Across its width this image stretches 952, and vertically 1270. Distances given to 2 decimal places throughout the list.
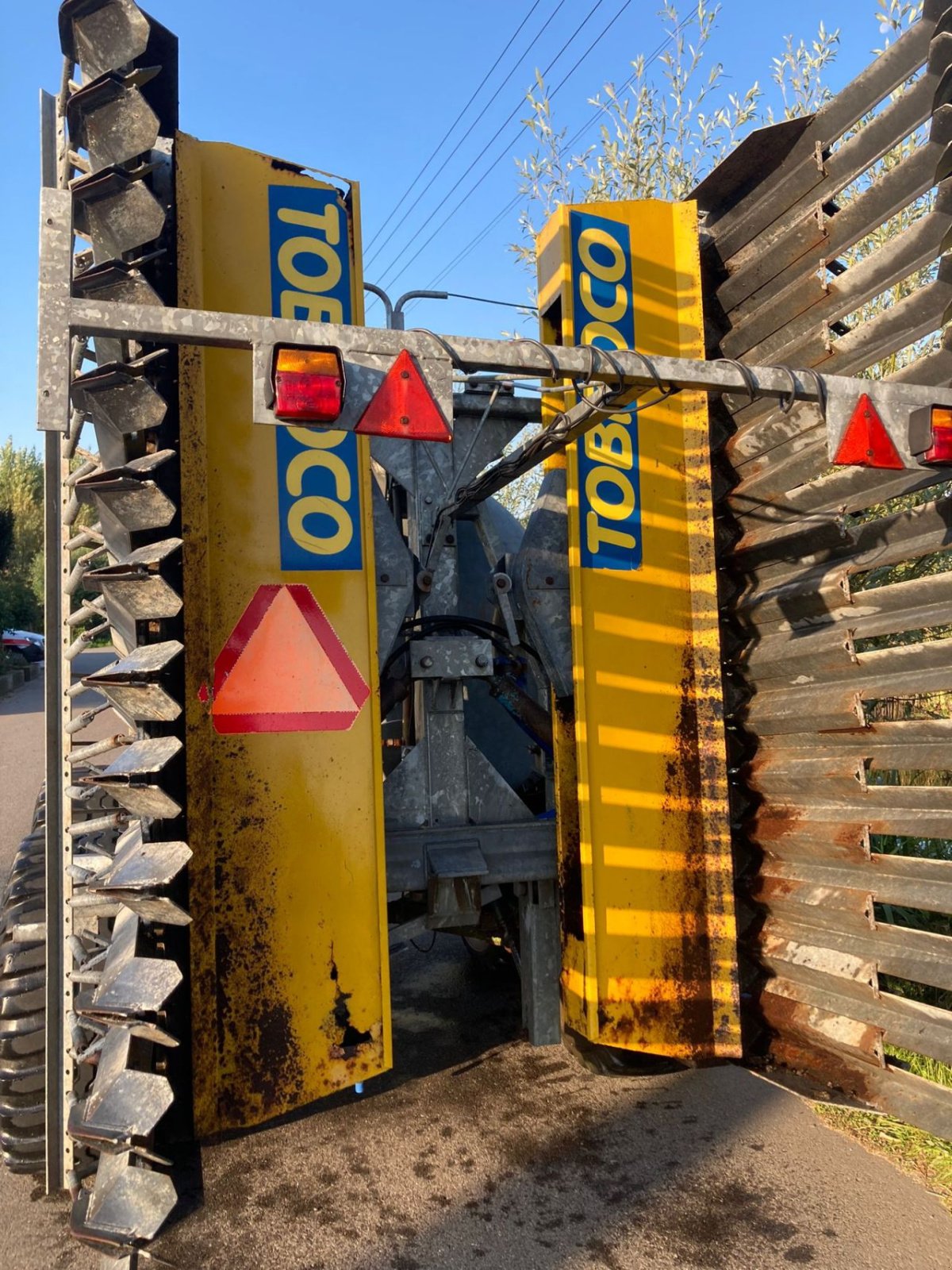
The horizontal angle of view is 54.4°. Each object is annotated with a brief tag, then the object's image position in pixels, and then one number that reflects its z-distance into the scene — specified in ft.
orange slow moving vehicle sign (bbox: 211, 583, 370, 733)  10.69
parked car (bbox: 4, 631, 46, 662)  110.93
